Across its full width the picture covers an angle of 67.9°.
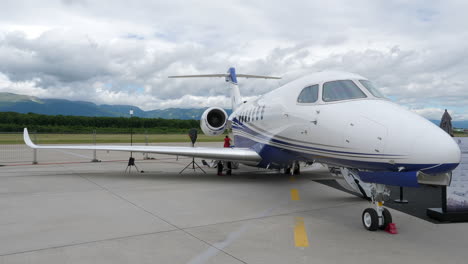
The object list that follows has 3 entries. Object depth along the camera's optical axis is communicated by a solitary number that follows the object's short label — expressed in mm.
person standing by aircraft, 17273
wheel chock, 5668
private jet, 4816
